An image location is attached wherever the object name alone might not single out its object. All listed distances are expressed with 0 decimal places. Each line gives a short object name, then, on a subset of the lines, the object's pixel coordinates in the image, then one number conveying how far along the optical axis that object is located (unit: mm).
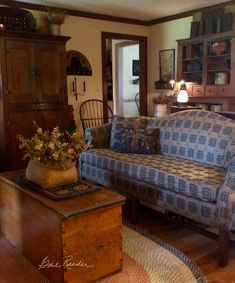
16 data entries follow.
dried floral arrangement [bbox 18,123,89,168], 2172
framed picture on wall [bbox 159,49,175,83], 6203
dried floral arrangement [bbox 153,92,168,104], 6305
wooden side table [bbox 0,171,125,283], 1872
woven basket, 2189
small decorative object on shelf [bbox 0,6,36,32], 4637
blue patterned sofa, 2252
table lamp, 5539
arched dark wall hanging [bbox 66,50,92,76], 5574
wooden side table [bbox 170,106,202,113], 5625
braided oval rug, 2031
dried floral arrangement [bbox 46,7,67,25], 4949
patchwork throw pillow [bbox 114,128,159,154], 3428
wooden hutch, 5141
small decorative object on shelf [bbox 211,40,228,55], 5219
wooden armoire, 4320
